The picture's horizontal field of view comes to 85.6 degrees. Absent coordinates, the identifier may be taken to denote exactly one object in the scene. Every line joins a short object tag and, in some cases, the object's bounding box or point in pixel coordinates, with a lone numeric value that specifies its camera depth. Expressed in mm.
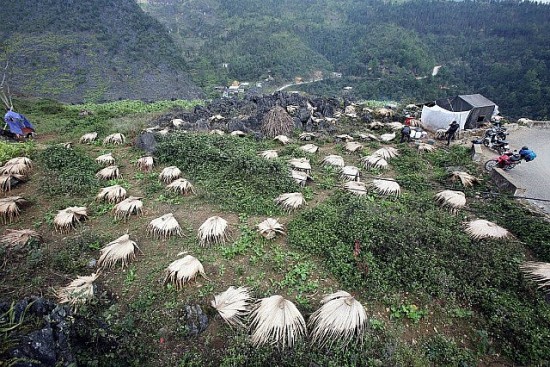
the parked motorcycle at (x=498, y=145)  11156
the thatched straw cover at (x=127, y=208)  7258
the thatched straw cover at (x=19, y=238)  6027
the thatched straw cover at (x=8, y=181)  8547
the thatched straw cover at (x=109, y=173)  9117
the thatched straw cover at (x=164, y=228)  6590
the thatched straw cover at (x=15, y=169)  9016
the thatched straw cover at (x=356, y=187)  8137
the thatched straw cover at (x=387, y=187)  8109
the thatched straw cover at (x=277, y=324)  4254
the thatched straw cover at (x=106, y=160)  10009
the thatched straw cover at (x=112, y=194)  7883
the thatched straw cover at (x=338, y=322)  4297
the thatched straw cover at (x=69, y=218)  6773
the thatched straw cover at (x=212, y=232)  6328
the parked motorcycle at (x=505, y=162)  9227
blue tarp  12398
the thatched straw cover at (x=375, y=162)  10023
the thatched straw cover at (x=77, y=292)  4566
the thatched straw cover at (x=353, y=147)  11587
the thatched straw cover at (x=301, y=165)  9375
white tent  14406
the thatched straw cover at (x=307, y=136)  12925
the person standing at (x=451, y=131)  12281
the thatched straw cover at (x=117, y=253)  5711
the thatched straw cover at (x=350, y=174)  9086
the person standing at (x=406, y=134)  12438
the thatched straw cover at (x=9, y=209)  7105
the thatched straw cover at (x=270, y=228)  6453
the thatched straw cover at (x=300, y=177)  8609
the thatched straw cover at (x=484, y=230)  6297
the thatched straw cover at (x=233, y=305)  4594
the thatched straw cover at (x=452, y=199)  7438
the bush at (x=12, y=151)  9995
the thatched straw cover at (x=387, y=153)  10577
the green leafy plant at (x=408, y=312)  4836
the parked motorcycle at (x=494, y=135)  11758
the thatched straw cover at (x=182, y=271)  5242
